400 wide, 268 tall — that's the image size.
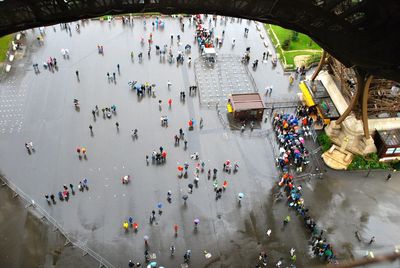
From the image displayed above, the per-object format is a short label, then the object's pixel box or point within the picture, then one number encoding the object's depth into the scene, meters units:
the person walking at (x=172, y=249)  42.38
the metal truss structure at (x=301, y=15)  20.58
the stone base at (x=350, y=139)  51.75
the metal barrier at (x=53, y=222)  41.72
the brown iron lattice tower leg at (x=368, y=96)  48.41
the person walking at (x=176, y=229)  43.84
